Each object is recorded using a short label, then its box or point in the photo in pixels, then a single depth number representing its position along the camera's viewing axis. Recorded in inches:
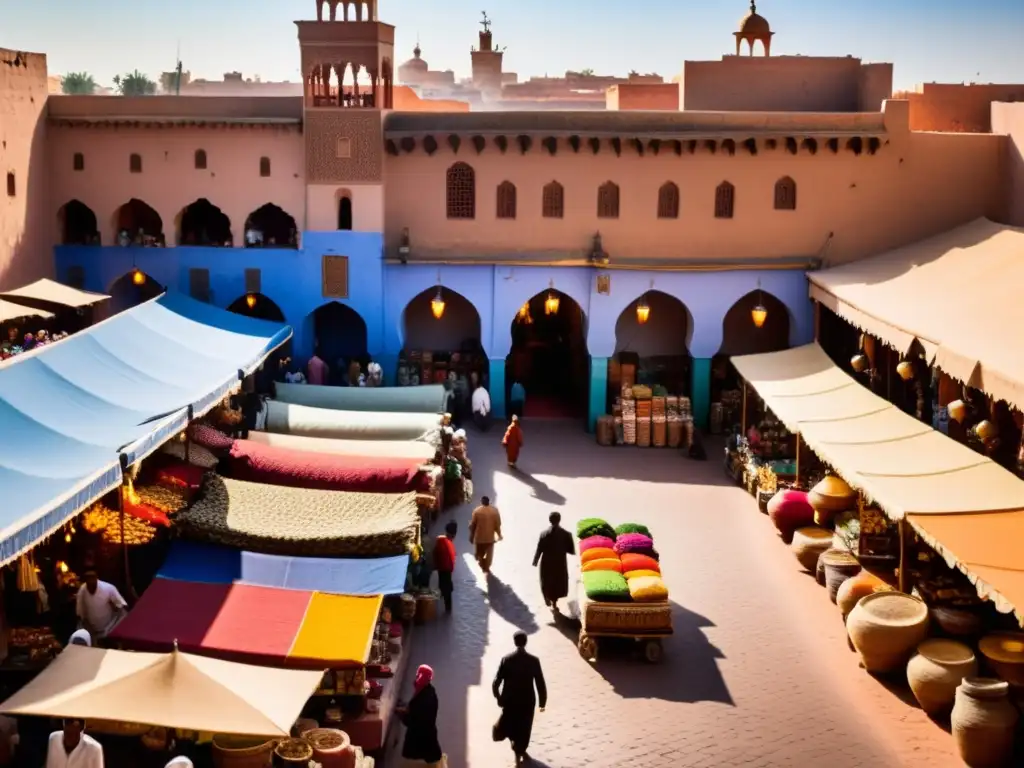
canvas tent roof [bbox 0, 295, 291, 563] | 452.8
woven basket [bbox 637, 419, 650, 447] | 901.8
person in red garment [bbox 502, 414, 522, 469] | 823.7
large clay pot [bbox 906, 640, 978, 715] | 467.2
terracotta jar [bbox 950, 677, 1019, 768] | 433.7
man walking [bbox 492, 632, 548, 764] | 435.5
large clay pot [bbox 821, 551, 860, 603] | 583.8
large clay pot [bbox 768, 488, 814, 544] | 666.8
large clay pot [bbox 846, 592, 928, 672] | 498.0
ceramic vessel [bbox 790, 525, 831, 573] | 631.2
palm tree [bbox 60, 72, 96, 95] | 2006.6
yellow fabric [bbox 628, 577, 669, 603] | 523.8
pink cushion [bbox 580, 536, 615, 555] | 574.6
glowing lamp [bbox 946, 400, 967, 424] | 587.5
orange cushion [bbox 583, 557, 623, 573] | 548.8
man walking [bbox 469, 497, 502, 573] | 623.8
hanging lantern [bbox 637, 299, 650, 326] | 922.7
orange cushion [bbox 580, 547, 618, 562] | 560.4
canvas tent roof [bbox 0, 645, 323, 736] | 366.9
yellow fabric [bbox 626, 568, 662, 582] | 539.2
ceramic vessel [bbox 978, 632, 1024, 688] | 458.6
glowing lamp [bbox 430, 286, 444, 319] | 933.2
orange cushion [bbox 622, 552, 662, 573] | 547.8
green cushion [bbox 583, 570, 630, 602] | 525.3
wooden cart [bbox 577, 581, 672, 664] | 524.7
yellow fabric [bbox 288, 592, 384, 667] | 446.6
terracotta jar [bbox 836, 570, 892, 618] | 550.0
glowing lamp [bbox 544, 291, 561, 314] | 928.5
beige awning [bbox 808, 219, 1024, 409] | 559.1
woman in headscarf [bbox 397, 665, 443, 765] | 410.6
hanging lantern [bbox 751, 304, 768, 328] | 912.3
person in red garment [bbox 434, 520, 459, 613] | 580.4
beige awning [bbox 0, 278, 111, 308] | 837.8
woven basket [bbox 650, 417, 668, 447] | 901.8
